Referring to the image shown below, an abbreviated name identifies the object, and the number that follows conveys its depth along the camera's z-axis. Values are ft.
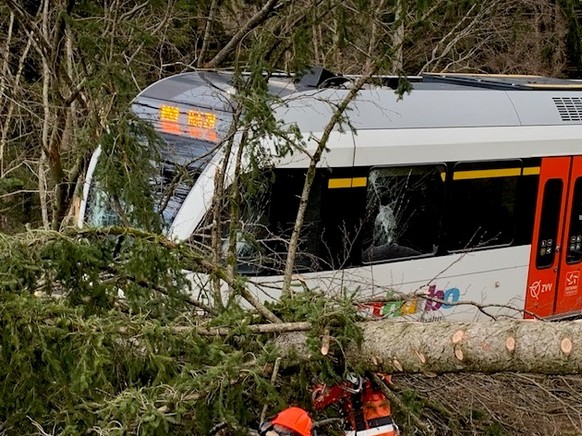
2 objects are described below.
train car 44.65
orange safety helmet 20.97
